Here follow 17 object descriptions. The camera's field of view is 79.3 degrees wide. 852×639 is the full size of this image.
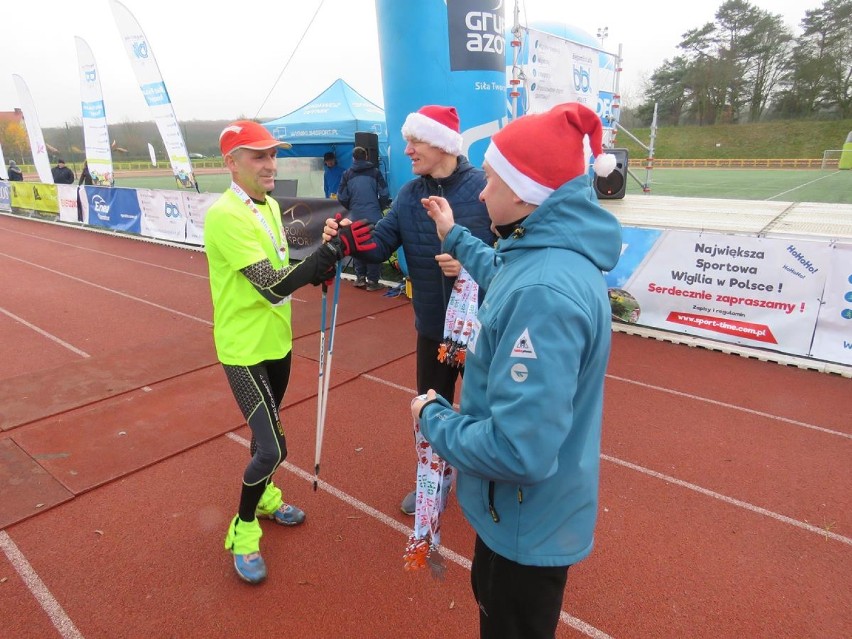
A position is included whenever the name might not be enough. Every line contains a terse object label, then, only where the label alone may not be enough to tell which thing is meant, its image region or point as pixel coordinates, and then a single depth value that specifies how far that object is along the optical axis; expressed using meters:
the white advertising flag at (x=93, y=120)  14.74
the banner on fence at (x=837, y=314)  5.39
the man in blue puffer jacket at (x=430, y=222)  2.70
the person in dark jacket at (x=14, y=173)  21.84
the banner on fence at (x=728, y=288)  5.66
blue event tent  11.38
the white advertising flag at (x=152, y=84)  12.62
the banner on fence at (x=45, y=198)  17.38
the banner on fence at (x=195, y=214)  12.13
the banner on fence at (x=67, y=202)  16.28
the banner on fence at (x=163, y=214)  12.75
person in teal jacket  1.15
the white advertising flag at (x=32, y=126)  18.84
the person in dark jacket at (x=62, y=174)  18.17
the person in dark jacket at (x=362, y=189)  7.95
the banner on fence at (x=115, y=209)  14.12
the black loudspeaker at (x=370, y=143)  8.45
